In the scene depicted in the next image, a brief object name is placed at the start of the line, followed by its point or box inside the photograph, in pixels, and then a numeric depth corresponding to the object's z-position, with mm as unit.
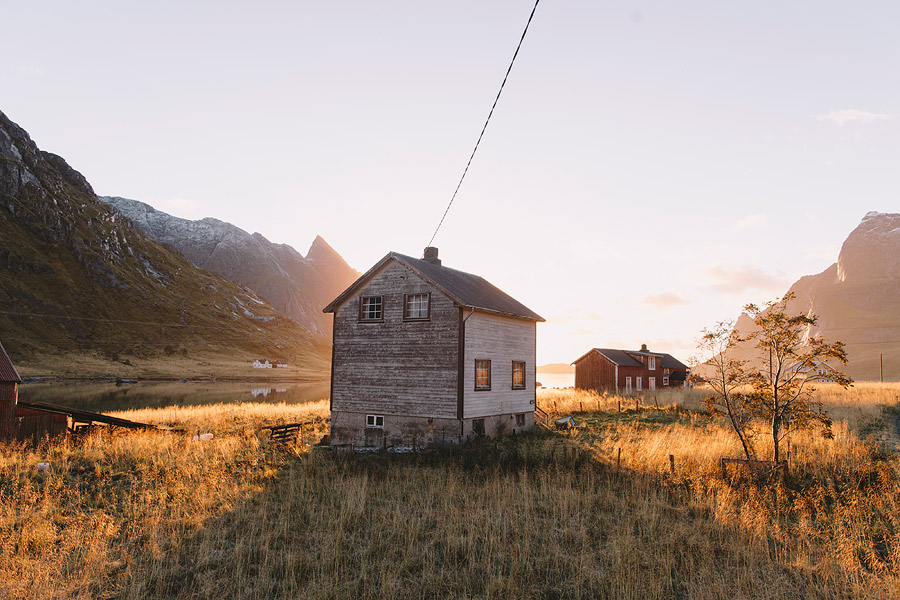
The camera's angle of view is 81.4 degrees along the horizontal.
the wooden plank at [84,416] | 21947
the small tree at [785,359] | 12938
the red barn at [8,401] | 20375
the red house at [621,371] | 49312
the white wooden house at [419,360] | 21297
